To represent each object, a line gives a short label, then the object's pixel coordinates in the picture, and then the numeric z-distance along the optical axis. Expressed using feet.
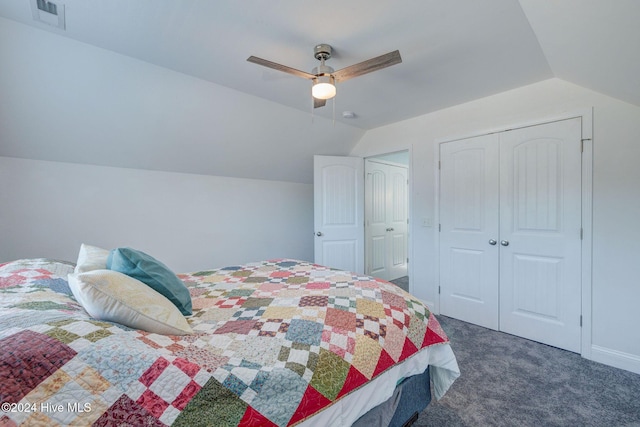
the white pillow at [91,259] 4.39
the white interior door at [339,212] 12.71
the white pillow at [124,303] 3.13
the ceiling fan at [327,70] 5.53
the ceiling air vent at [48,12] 5.37
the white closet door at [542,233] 7.93
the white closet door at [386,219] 14.20
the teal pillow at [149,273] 4.18
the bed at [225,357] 2.07
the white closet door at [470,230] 9.48
